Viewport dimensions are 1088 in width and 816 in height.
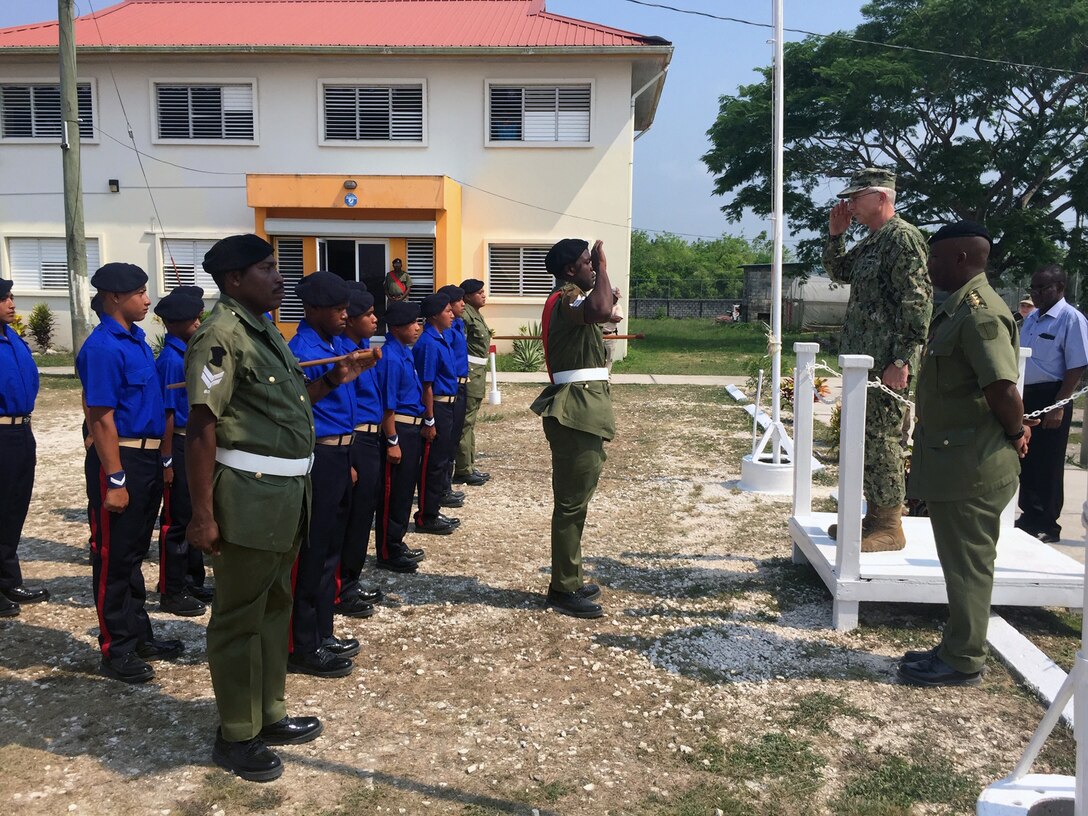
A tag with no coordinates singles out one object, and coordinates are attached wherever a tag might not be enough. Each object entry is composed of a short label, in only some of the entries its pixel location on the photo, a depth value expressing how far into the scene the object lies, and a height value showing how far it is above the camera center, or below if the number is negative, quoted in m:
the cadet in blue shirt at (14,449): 4.76 -0.82
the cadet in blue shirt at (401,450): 5.48 -0.95
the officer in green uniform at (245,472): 2.97 -0.61
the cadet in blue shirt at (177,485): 4.89 -1.10
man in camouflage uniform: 4.62 -0.08
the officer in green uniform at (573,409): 4.68 -0.58
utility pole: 14.05 +2.04
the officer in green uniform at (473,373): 8.00 -0.66
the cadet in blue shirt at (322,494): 4.04 -0.91
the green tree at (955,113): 21.52 +5.31
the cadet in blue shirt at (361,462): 4.53 -0.85
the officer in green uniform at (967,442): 3.70 -0.60
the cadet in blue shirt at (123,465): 4.01 -0.78
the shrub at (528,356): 17.67 -1.08
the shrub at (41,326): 18.70 -0.54
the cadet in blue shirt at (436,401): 6.38 -0.75
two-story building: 17.94 +3.39
